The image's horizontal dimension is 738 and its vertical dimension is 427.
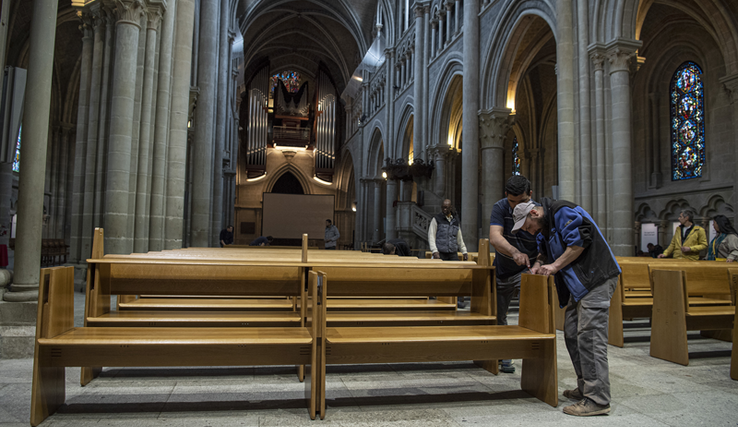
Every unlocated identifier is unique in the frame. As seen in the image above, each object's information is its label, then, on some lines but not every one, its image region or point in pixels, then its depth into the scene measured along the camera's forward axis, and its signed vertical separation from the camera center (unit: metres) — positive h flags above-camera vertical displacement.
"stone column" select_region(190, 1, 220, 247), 11.09 +2.72
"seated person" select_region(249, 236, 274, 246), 12.81 -0.11
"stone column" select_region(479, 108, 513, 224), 12.97 +2.58
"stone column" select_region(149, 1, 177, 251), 6.86 +1.42
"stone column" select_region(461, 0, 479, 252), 13.28 +3.09
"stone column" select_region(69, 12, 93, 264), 6.69 +1.27
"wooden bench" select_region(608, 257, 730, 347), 4.50 -0.56
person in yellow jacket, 6.25 +0.04
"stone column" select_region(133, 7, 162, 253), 6.58 +1.31
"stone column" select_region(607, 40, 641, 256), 8.27 +1.68
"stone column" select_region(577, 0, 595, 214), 8.75 +2.32
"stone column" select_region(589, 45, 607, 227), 8.62 +1.89
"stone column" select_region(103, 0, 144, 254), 6.24 +1.43
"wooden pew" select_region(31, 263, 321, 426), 2.34 -0.57
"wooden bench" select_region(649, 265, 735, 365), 3.86 -0.59
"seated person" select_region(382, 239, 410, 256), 7.39 -0.15
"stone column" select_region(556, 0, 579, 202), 8.99 +2.75
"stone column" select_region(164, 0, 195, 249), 7.55 +1.47
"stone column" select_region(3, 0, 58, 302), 3.70 +0.61
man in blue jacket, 2.66 -0.20
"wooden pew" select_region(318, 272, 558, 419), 2.57 -0.58
